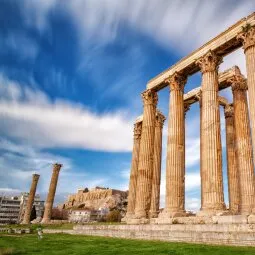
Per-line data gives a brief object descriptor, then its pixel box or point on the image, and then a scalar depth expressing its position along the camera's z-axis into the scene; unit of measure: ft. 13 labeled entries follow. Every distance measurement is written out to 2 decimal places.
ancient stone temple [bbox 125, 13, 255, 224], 62.44
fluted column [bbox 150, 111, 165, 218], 97.42
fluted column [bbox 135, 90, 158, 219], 85.12
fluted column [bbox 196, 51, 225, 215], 61.11
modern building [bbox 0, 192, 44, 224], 488.72
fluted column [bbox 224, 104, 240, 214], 84.12
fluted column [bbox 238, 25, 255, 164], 55.83
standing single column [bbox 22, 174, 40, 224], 213.05
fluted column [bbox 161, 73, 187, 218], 72.23
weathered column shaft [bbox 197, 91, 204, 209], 87.44
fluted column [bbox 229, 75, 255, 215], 70.18
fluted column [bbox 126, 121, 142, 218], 103.53
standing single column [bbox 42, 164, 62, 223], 189.37
